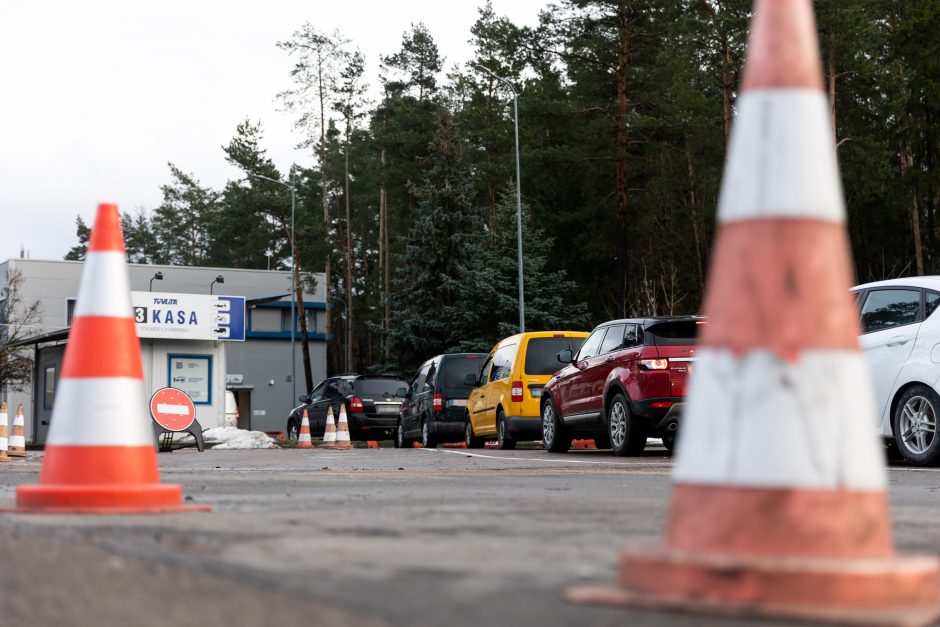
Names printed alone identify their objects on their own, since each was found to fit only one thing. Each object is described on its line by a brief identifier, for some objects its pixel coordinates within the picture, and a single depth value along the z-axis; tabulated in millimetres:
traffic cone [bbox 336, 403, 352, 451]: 26089
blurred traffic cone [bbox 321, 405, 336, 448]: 25844
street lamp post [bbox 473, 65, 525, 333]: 36000
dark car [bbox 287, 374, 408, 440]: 32406
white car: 12797
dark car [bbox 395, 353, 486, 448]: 25984
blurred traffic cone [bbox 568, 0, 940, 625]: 3428
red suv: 16516
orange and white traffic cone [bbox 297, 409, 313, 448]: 27156
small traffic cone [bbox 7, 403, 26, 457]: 21719
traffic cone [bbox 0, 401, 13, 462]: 19139
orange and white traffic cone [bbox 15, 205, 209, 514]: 6434
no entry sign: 19875
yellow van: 21781
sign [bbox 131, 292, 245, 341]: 33906
